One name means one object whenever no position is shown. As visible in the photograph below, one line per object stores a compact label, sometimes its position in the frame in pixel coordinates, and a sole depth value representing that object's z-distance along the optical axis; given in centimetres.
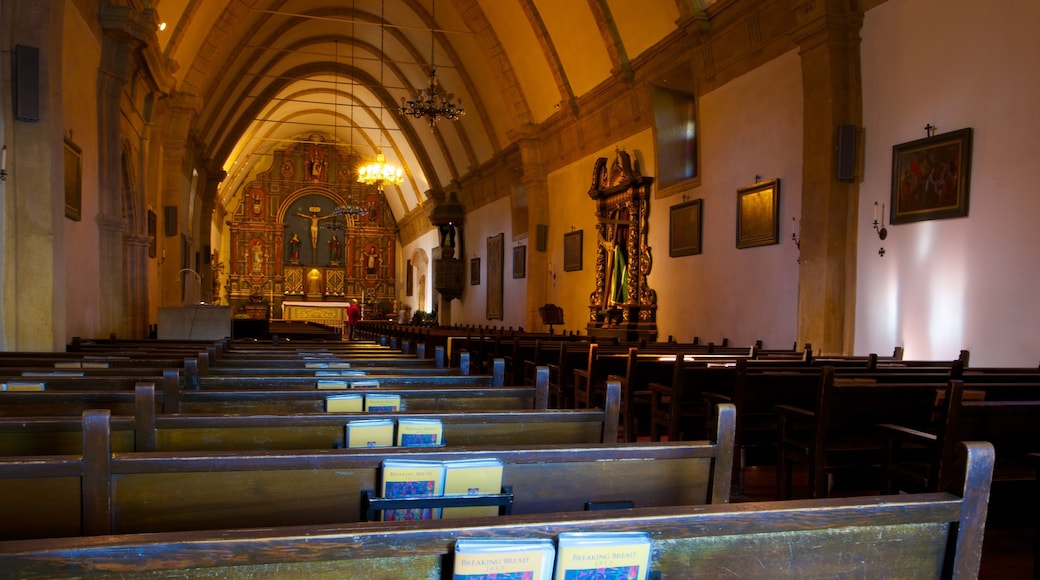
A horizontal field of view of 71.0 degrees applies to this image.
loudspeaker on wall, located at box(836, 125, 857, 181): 734
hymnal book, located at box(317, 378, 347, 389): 346
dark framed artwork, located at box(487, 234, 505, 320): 1880
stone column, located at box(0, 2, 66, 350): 617
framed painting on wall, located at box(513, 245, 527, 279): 1694
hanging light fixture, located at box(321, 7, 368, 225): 2299
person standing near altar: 2160
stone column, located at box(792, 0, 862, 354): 738
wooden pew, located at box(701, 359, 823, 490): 423
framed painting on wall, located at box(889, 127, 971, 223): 617
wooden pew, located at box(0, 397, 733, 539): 154
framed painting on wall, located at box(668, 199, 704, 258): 1023
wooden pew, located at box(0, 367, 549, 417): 280
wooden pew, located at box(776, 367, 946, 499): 363
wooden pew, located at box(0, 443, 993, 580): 105
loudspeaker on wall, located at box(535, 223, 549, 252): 1583
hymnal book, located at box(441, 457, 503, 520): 165
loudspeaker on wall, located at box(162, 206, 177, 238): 1335
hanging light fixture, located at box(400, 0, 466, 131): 1332
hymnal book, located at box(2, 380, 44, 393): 312
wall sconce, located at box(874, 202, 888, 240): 702
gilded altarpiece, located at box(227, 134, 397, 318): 3053
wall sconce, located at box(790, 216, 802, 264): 812
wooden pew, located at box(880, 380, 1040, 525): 297
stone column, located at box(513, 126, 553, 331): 1591
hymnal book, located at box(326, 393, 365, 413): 295
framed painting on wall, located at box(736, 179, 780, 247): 852
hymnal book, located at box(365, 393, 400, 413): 297
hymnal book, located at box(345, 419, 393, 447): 226
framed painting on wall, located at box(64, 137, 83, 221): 732
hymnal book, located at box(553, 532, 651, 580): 116
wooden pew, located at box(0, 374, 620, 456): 215
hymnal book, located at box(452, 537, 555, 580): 111
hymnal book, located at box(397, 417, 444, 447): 225
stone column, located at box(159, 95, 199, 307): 1345
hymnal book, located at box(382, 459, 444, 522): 165
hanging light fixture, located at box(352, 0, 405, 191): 2008
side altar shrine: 1152
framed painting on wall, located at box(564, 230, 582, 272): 1413
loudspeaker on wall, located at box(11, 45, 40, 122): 609
